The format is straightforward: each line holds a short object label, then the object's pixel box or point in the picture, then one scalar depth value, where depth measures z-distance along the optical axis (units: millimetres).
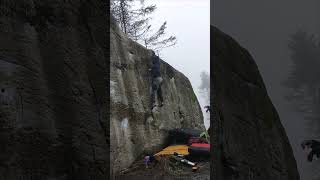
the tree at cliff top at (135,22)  26562
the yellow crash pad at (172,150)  13927
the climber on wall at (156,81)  15727
